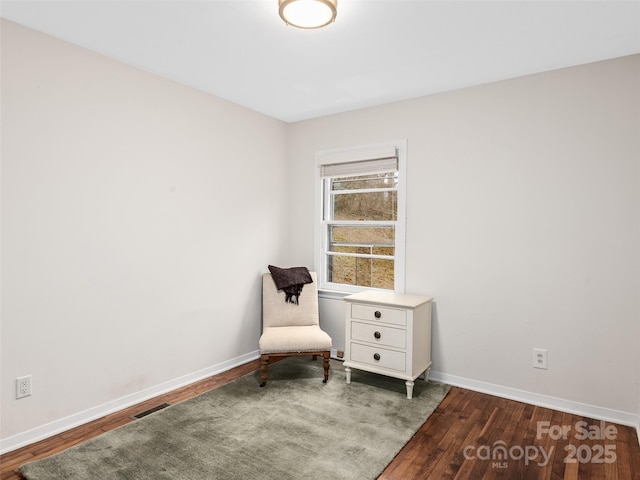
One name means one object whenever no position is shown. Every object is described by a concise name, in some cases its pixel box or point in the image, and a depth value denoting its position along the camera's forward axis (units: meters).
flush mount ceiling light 1.93
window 3.65
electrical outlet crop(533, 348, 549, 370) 2.93
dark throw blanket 3.79
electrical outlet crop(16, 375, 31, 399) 2.36
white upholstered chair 3.27
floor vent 2.77
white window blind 3.65
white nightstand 3.06
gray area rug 2.12
